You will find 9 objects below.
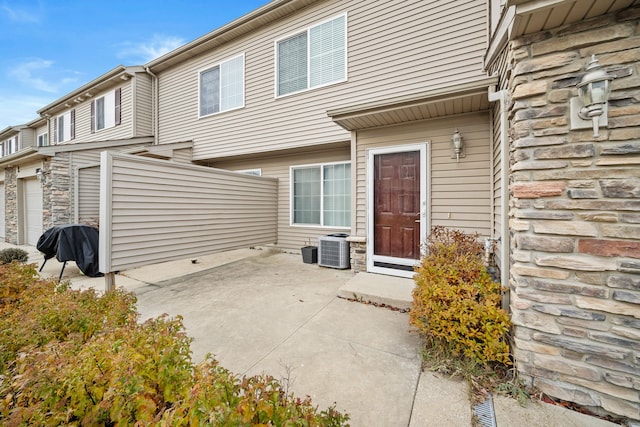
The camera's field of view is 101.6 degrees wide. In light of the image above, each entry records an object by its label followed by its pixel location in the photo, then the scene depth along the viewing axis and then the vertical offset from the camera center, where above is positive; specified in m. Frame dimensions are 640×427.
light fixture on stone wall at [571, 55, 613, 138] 1.76 +0.80
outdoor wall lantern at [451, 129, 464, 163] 4.04 +1.07
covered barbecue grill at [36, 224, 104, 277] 4.98 -0.67
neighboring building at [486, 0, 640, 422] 1.77 +0.05
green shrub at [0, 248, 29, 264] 5.93 -1.03
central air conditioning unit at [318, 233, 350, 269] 5.52 -0.84
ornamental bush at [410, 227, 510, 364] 2.12 -0.83
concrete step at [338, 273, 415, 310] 3.54 -1.13
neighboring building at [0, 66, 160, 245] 7.82 +1.72
